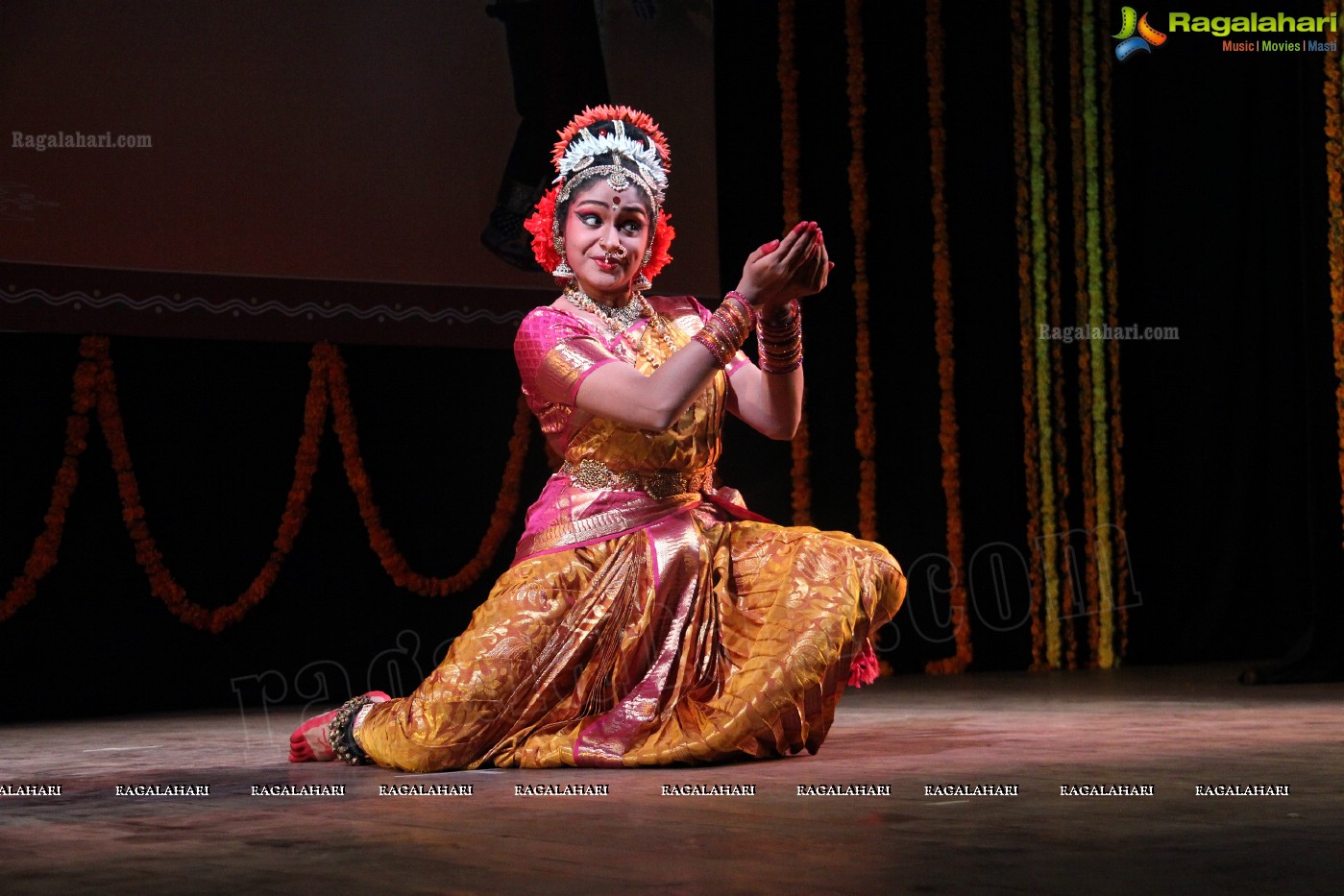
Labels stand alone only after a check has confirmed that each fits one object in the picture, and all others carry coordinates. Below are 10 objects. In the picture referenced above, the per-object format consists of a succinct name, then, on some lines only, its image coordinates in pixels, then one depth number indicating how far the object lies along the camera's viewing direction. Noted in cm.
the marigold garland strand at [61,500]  476
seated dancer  301
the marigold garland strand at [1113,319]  625
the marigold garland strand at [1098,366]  622
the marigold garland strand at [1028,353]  615
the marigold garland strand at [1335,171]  522
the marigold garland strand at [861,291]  592
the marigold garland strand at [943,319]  602
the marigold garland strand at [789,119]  582
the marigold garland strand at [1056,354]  619
